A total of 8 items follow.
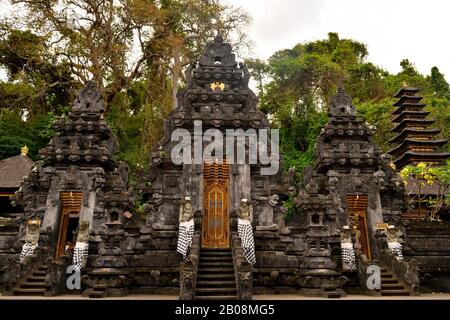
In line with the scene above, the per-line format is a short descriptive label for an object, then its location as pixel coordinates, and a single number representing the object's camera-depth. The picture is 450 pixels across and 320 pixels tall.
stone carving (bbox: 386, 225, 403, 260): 12.57
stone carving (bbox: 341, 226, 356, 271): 11.99
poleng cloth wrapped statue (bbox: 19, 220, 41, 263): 12.26
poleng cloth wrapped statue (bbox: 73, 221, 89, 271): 11.63
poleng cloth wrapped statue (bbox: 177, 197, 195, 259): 11.73
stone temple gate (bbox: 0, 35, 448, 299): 10.96
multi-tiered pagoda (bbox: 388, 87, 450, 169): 25.05
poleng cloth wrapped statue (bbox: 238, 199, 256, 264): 11.61
